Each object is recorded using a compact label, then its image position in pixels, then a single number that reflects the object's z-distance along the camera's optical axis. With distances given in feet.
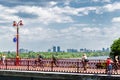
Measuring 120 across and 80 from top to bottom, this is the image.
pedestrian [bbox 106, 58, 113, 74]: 97.18
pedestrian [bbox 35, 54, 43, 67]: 124.69
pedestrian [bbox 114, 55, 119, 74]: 104.42
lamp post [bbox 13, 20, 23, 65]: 144.42
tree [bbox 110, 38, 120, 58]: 257.05
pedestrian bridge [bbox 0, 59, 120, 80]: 97.30
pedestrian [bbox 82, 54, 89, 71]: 107.55
